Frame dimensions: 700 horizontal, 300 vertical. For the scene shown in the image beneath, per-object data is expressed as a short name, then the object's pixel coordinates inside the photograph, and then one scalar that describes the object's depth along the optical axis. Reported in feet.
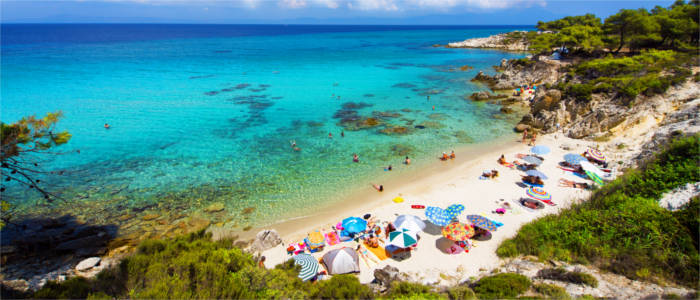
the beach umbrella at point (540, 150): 76.20
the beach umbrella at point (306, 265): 40.02
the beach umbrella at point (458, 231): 45.46
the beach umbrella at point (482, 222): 47.81
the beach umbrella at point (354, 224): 50.73
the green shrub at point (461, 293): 29.61
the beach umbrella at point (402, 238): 44.70
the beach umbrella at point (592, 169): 62.72
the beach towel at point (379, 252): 46.52
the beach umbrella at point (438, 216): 49.43
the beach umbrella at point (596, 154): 69.03
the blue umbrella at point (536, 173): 65.31
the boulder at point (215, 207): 60.13
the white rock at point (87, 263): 42.47
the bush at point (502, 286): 28.58
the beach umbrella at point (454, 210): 52.52
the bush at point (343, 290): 32.14
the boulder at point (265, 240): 48.44
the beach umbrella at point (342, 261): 42.69
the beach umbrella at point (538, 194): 58.13
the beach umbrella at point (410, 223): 48.19
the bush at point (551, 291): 26.63
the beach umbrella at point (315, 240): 47.96
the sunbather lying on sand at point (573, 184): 62.85
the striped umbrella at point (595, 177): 59.54
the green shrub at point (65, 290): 26.89
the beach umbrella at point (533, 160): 70.74
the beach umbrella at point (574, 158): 68.80
